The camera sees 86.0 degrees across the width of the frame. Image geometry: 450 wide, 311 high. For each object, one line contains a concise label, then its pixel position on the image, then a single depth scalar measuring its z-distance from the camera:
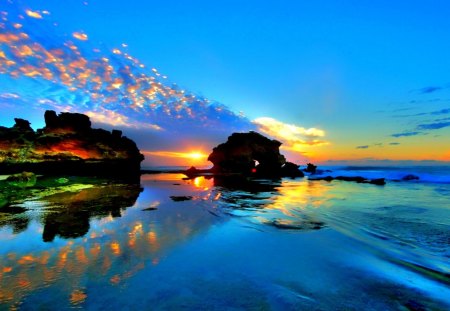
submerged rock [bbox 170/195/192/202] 20.17
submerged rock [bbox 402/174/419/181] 47.90
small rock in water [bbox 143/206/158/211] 15.12
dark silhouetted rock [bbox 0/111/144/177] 43.25
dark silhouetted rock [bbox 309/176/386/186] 38.47
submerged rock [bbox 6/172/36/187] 23.12
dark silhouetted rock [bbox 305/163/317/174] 80.26
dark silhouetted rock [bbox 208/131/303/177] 76.88
